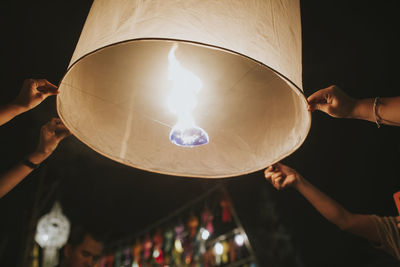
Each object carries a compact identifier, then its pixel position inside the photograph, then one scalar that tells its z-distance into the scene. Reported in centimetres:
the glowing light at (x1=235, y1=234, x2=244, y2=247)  456
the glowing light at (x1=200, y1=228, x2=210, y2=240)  472
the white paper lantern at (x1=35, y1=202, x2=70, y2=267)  393
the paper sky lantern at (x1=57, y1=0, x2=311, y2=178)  112
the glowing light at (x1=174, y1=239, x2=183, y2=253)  505
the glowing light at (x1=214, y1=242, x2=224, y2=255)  473
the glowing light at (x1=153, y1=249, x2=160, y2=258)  539
